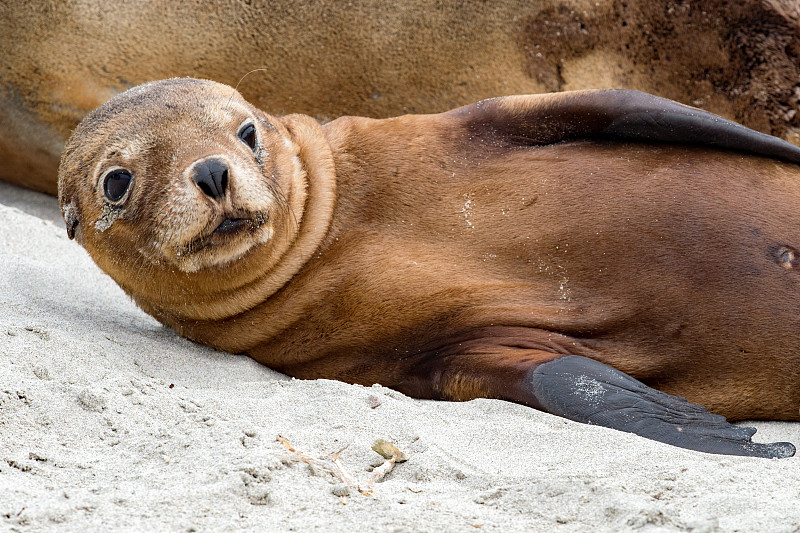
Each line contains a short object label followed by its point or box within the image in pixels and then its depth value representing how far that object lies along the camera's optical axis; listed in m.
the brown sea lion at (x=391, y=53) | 11.69
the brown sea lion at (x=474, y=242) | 7.68
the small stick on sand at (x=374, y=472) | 5.48
